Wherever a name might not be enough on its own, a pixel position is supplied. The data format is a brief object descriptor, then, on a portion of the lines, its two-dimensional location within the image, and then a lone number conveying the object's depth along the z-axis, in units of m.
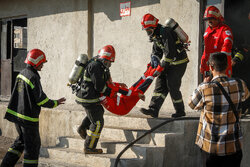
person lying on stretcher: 6.47
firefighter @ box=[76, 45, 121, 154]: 6.23
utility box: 13.09
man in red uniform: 6.26
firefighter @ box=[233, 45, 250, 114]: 8.05
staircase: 6.06
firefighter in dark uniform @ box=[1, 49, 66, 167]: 5.84
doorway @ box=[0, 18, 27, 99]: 13.07
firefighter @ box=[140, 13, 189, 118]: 6.81
